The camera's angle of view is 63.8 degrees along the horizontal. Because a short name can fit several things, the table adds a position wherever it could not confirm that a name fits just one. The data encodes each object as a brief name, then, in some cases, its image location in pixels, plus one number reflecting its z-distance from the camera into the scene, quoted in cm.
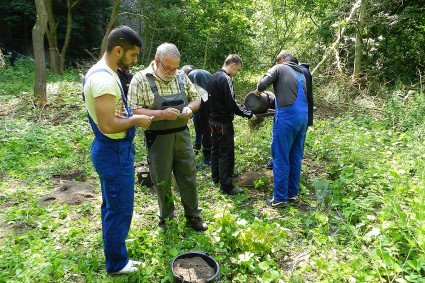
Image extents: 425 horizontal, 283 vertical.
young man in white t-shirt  238
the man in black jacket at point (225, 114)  447
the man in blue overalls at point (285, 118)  413
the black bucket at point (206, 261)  267
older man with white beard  321
